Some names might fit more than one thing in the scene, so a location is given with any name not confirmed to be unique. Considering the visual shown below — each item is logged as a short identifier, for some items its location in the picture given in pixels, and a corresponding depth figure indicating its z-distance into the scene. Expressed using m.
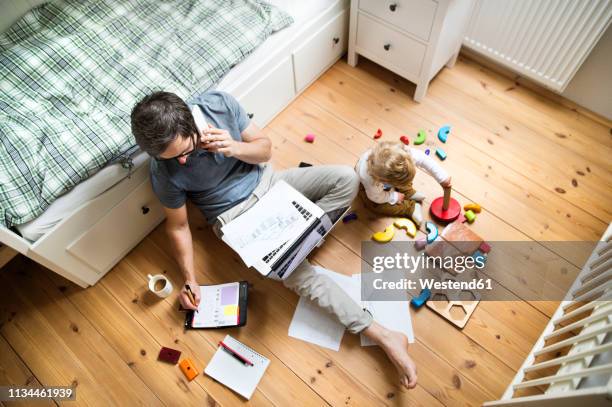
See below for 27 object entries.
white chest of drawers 1.62
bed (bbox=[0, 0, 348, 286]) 1.25
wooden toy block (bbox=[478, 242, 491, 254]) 1.55
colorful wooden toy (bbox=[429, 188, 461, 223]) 1.59
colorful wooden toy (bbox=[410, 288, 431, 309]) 1.45
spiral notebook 1.35
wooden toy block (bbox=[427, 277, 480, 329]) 1.43
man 1.25
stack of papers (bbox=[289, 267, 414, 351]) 1.42
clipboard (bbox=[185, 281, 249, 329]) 1.45
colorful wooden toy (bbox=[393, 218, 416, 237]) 1.59
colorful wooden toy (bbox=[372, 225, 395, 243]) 1.58
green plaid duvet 1.21
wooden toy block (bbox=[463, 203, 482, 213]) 1.63
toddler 1.31
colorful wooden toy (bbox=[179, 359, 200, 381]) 1.37
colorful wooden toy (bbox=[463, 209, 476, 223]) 1.60
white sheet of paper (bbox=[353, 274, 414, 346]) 1.42
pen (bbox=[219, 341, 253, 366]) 1.38
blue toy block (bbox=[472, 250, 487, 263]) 1.54
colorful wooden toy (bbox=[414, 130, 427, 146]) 1.81
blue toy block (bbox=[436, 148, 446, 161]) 1.76
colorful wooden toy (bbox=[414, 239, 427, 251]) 1.56
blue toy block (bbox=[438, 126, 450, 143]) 1.81
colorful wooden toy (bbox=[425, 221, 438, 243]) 1.56
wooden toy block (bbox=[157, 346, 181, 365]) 1.40
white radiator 1.54
